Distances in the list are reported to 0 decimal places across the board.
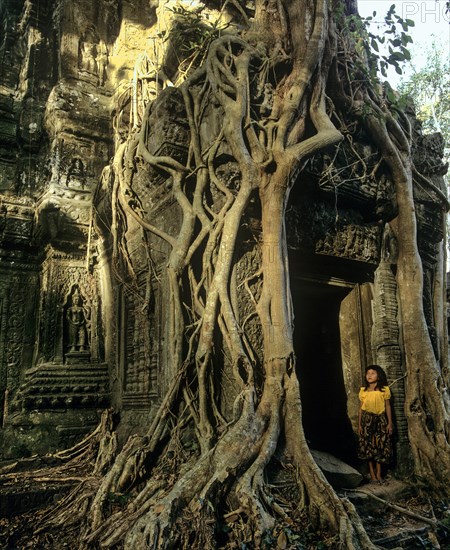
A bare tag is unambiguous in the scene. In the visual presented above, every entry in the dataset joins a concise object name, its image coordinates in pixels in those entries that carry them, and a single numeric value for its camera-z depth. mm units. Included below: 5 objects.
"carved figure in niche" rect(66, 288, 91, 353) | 5402
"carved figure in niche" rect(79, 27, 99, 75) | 6281
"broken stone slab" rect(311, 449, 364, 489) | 3914
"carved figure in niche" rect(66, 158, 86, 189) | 5711
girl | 4438
